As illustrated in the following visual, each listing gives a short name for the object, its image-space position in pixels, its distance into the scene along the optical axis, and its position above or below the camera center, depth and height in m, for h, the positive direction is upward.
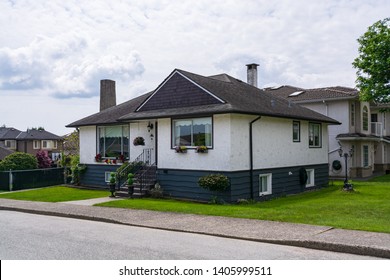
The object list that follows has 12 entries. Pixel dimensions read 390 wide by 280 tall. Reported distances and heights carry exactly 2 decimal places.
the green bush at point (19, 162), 27.03 -0.21
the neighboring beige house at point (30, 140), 65.81 +2.91
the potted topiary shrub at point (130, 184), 17.67 -1.09
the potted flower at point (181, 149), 17.50 +0.34
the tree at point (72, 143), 35.97 +1.37
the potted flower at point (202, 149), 16.88 +0.32
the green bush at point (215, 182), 16.02 -0.95
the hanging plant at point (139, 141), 19.92 +0.78
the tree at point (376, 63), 24.86 +5.48
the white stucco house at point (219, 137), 16.64 +0.87
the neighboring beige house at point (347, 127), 28.64 +2.01
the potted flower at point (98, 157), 22.80 +0.03
